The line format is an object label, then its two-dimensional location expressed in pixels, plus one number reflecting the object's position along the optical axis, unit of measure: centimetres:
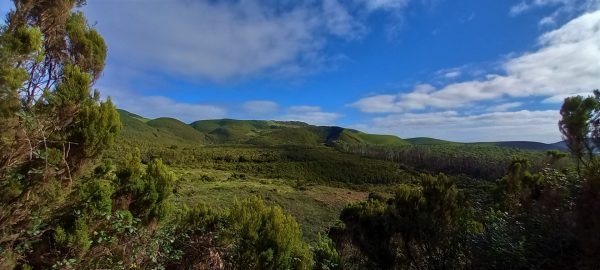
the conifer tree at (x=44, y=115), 404
